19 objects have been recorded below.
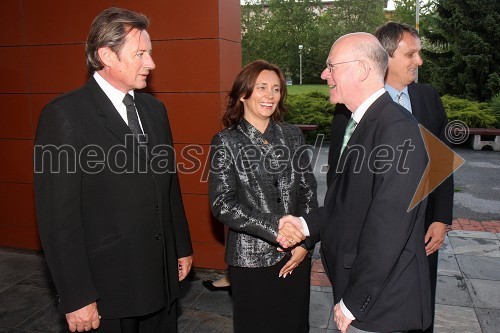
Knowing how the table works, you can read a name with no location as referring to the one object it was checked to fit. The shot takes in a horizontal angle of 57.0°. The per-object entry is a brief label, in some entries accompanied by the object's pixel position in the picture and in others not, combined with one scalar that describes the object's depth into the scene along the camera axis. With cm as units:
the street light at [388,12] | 4112
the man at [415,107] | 294
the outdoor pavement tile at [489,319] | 383
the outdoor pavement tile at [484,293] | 429
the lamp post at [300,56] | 3352
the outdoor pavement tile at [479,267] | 497
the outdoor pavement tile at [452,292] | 437
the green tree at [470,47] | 2035
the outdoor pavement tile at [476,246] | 568
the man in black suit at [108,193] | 217
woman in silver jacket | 284
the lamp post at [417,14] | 1804
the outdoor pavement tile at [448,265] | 509
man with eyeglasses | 189
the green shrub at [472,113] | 1439
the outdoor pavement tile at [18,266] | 496
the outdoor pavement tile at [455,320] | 385
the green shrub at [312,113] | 1573
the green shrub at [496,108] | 1520
